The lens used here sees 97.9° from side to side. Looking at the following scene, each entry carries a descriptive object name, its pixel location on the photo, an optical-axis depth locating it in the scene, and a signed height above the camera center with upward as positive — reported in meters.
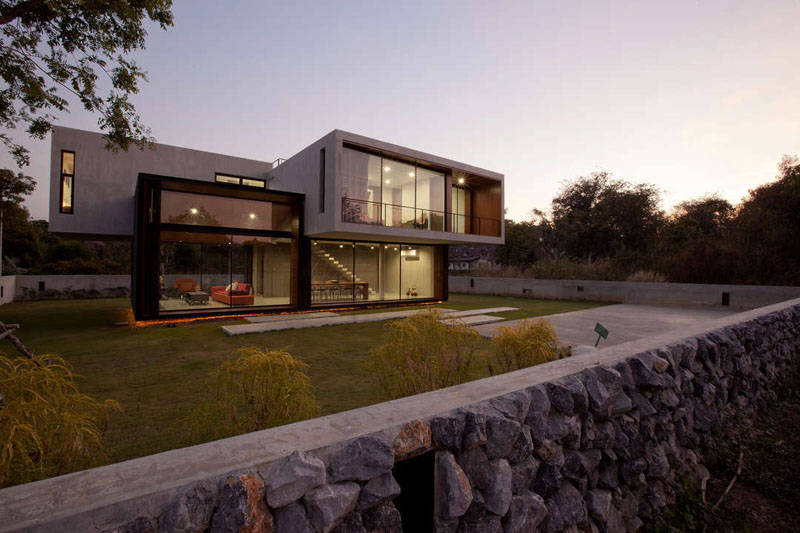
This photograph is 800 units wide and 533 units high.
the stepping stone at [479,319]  9.52 -1.22
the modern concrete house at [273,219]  10.38 +1.93
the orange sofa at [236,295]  11.66 -0.65
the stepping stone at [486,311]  11.60 -1.18
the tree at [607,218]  22.81 +4.01
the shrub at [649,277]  14.95 +0.01
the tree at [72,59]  7.11 +4.73
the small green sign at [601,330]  3.80 -0.59
